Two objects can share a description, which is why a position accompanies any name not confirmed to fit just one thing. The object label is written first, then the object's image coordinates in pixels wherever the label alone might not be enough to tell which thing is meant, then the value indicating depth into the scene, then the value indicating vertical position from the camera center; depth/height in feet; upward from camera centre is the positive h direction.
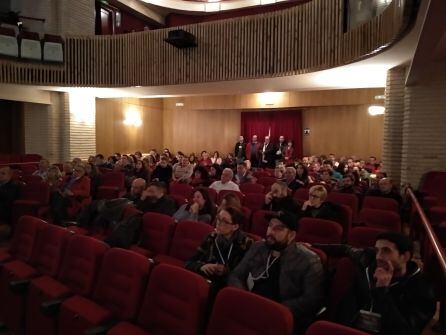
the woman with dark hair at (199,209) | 12.32 -2.33
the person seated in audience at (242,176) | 22.99 -2.09
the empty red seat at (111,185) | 20.61 -2.65
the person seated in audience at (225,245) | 8.58 -2.53
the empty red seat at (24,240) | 10.67 -3.07
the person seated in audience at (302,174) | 21.18 -1.77
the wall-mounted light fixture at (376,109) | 32.94 +3.42
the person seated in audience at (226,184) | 18.34 -2.09
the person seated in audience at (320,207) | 12.31 -2.21
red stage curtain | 43.50 +2.52
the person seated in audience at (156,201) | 13.34 -2.21
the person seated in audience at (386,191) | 16.72 -2.18
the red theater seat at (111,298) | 7.34 -3.46
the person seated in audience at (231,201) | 10.13 -1.70
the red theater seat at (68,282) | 8.22 -3.51
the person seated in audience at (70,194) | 15.97 -2.52
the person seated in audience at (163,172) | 24.98 -2.06
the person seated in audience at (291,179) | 19.83 -1.97
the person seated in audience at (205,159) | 37.37 -1.64
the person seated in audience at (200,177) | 21.91 -2.12
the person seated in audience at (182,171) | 24.30 -1.91
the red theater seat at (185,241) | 10.35 -2.93
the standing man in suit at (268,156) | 40.83 -1.32
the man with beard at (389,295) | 6.04 -2.68
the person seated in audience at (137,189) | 14.84 -1.93
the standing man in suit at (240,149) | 42.06 -0.57
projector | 26.94 +8.12
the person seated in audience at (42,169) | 23.49 -1.78
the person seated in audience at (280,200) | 13.66 -2.18
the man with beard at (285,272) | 6.95 -2.71
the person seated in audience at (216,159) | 38.47 -1.67
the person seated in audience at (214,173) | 25.55 -2.13
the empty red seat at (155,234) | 11.14 -2.96
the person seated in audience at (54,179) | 18.57 -1.99
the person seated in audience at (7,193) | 17.93 -2.63
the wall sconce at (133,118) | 42.98 +3.14
